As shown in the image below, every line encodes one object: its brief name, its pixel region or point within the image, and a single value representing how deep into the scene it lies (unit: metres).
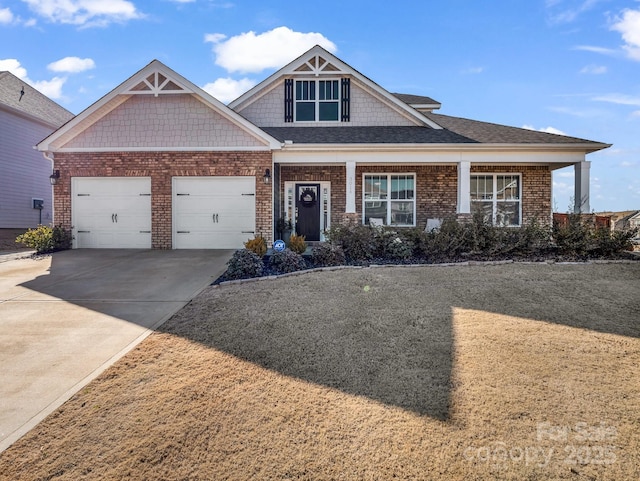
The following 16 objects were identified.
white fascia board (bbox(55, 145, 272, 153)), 10.98
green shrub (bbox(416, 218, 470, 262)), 8.57
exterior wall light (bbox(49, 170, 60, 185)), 11.27
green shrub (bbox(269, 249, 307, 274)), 7.65
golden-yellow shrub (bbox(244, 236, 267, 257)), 8.46
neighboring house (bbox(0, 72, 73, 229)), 15.23
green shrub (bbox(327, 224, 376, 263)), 8.66
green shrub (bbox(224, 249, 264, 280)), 7.20
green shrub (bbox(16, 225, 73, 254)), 10.81
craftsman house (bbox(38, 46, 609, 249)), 10.98
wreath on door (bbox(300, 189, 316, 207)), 12.96
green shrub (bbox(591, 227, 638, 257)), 8.50
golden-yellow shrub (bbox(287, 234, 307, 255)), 9.08
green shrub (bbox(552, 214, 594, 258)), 8.56
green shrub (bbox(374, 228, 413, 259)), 8.66
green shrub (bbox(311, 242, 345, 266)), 8.19
